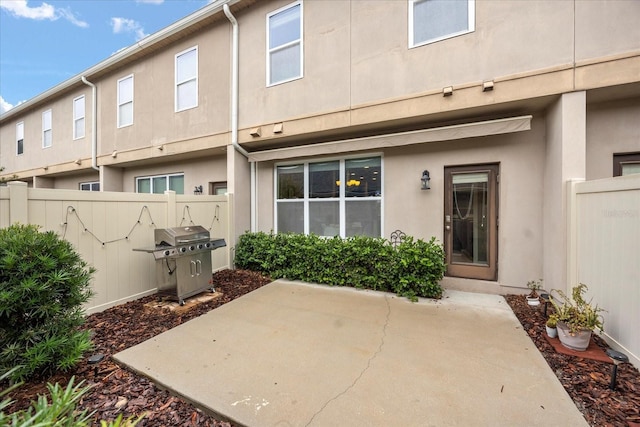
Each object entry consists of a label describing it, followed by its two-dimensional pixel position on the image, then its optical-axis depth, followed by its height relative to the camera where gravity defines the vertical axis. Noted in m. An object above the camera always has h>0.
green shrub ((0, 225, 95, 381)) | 2.32 -0.86
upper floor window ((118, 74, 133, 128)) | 8.59 +3.56
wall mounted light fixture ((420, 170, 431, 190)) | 5.31 +0.61
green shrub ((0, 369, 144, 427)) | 1.24 -1.03
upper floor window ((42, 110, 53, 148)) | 10.99 +3.35
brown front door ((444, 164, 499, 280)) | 5.03 -0.21
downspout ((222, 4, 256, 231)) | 6.59 +3.11
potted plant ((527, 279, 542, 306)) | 4.32 -1.39
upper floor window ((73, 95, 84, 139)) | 9.93 +3.50
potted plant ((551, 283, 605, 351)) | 3.00 -1.30
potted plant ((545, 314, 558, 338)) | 3.28 -1.48
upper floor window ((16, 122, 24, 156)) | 12.23 +3.35
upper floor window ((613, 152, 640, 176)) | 4.23 +0.74
